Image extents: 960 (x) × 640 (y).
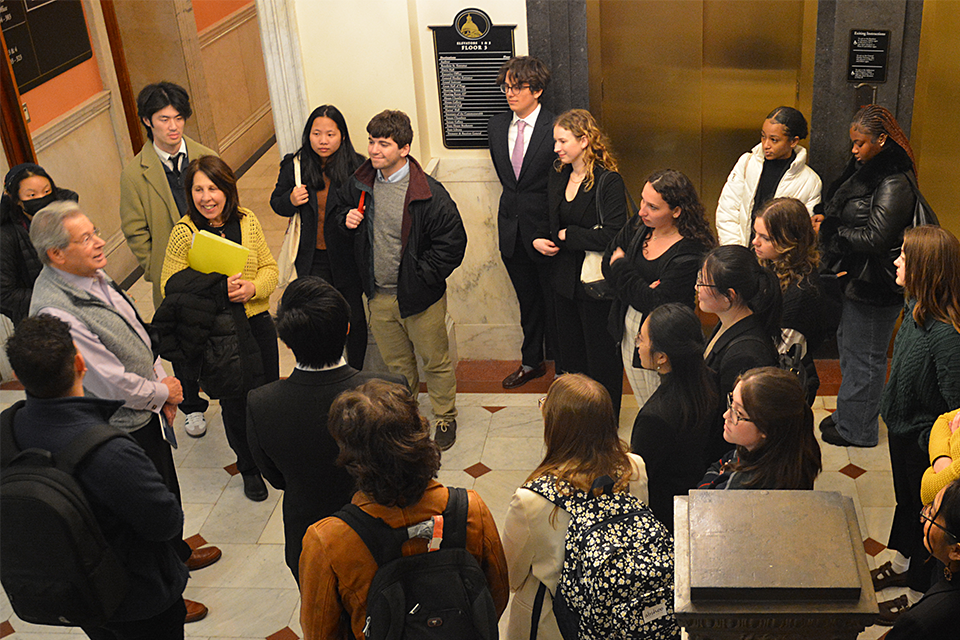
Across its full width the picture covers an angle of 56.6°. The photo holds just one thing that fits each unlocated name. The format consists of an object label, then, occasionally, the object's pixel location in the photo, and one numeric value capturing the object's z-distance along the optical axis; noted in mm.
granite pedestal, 1953
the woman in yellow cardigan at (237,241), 4500
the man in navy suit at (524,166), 5348
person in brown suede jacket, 2471
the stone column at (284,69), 5504
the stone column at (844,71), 5258
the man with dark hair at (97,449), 2889
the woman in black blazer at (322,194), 5227
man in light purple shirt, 3703
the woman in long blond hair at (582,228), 4949
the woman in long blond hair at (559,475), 2732
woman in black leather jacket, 4434
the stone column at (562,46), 5520
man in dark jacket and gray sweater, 4910
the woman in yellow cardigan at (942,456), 2972
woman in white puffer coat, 4930
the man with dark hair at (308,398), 3131
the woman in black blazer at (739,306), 3529
